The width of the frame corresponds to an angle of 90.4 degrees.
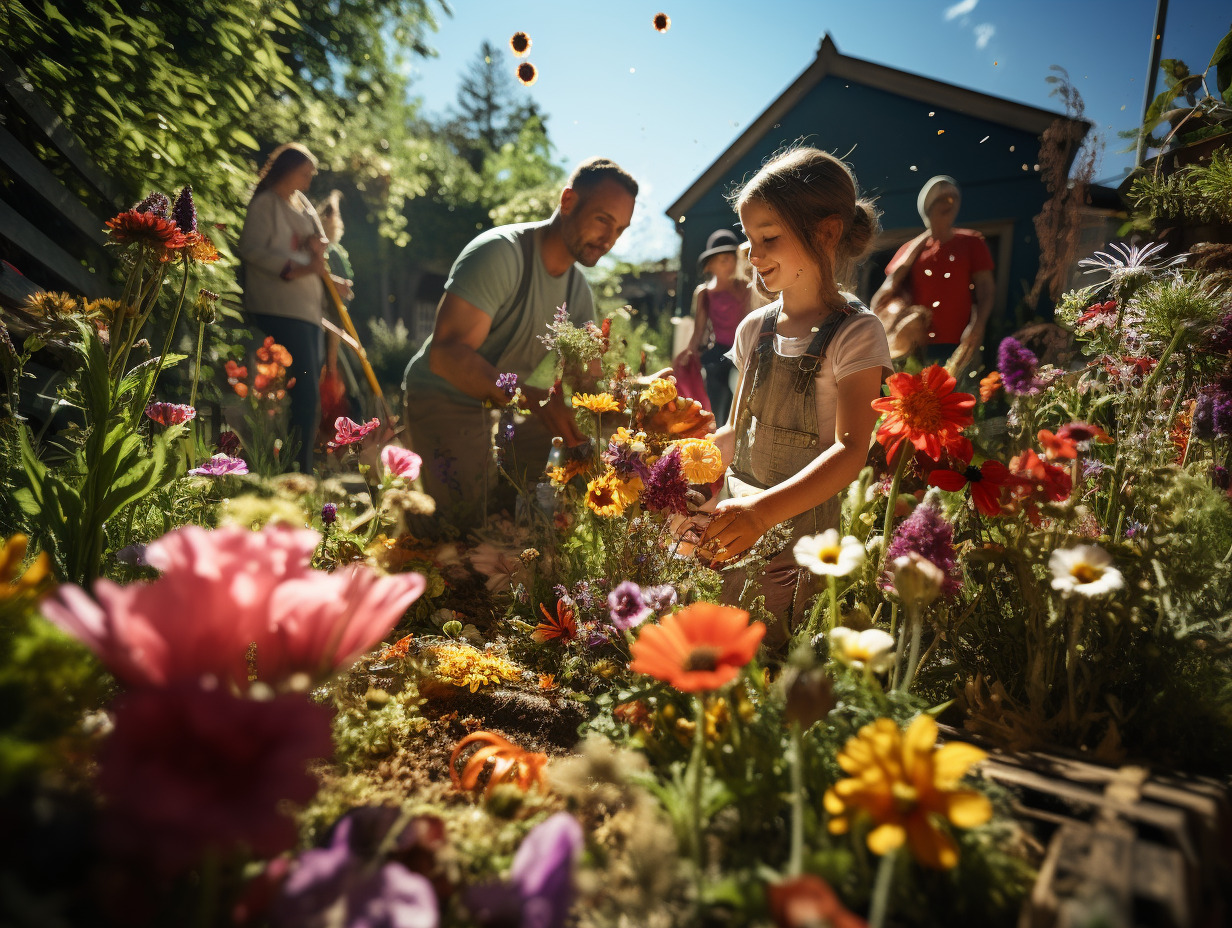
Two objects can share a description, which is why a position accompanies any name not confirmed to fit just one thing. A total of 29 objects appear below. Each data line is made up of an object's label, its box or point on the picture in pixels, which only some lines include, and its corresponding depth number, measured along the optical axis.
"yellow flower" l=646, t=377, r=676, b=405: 1.46
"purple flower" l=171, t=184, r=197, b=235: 1.41
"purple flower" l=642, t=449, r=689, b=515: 1.30
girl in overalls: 1.48
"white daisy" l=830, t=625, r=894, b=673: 0.82
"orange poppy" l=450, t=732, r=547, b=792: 1.00
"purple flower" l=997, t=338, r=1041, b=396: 1.90
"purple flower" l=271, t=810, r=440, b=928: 0.49
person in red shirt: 3.81
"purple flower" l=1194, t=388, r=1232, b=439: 1.35
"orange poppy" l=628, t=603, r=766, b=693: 0.66
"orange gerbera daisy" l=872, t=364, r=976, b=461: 1.07
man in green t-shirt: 2.63
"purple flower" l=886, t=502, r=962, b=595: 1.05
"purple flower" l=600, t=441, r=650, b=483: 1.39
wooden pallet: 0.58
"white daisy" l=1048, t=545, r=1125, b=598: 0.89
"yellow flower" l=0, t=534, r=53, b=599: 0.67
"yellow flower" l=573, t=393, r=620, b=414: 1.56
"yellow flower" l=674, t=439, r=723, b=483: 1.35
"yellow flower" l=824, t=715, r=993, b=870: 0.56
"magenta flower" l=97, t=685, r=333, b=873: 0.40
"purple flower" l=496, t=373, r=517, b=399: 2.15
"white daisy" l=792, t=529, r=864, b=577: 0.90
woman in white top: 3.53
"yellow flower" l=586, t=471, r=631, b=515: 1.41
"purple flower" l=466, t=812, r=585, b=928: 0.54
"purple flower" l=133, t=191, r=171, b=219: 1.39
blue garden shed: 6.13
